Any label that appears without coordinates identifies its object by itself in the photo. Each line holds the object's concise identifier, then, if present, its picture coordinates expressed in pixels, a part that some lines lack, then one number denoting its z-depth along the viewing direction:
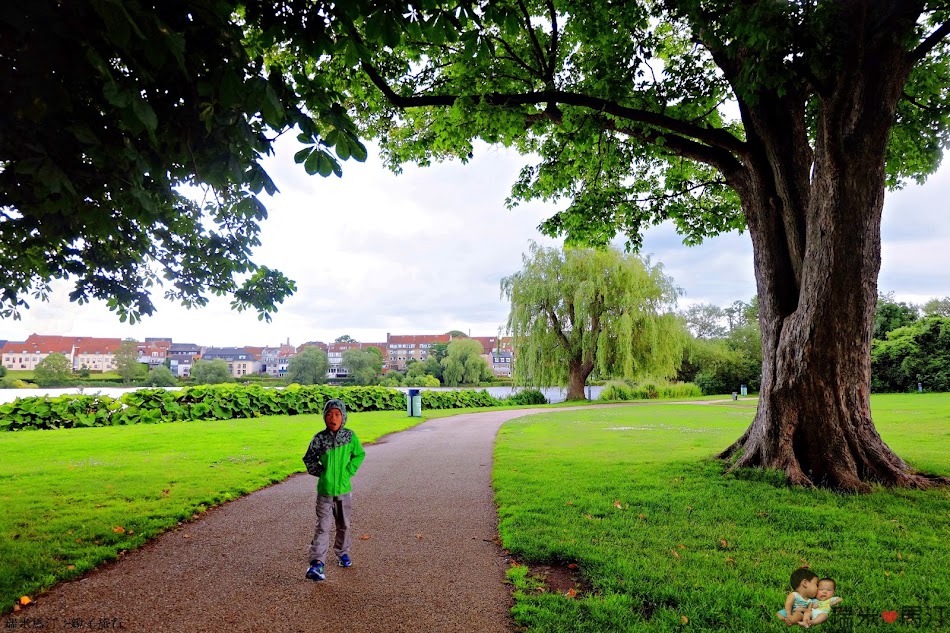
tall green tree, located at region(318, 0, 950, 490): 5.78
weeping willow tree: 27.09
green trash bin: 18.89
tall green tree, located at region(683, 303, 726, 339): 64.12
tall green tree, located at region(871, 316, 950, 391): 33.69
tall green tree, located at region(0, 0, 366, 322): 2.37
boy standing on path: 3.90
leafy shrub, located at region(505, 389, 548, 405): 29.72
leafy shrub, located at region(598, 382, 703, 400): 32.91
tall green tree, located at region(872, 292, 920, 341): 41.22
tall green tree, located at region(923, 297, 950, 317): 56.53
